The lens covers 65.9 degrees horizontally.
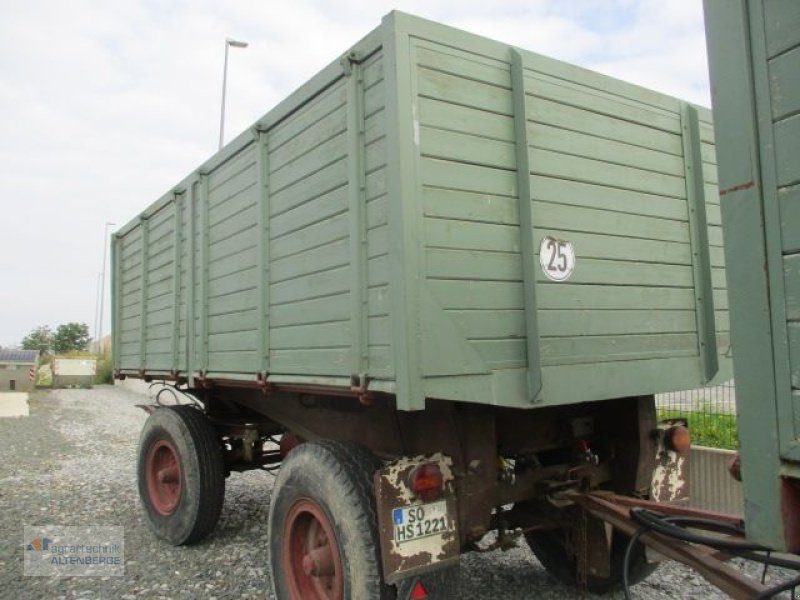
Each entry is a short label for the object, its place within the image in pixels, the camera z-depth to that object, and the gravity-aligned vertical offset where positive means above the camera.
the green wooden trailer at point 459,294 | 2.65 +0.33
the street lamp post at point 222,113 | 13.88 +5.62
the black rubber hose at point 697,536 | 2.02 -0.69
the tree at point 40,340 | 62.81 +2.86
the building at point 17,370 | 25.11 -0.11
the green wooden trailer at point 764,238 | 1.55 +0.30
